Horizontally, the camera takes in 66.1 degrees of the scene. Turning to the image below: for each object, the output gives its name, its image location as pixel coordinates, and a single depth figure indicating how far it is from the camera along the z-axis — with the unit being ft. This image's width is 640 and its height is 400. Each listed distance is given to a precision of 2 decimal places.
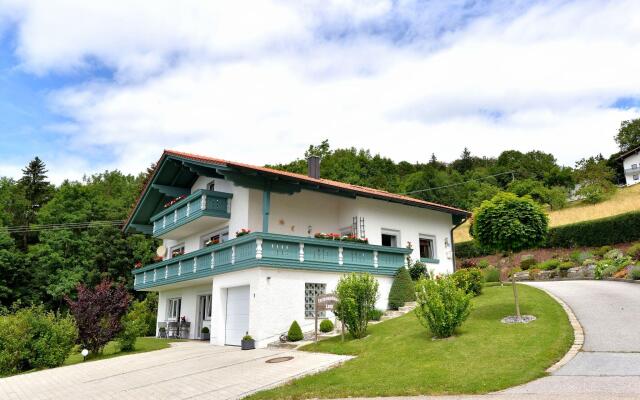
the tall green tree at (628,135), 252.83
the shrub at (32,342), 55.21
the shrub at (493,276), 88.33
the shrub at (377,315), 59.70
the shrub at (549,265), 97.04
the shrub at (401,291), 66.13
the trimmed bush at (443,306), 43.09
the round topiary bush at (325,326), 56.54
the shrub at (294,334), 54.85
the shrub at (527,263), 104.73
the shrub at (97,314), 60.85
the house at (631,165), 219.82
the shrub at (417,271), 72.18
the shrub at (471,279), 63.87
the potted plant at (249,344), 55.31
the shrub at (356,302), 49.75
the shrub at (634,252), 86.29
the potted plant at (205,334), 74.95
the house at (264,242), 58.13
